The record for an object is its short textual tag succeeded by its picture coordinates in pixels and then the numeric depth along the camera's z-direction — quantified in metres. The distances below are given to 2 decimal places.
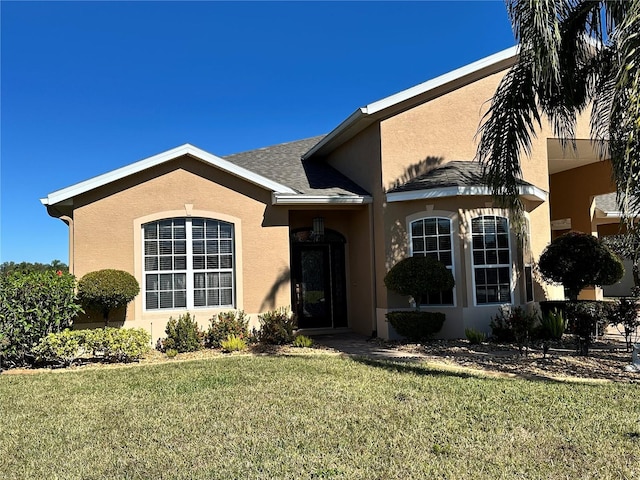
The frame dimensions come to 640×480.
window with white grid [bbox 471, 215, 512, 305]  11.92
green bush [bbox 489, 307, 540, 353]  10.23
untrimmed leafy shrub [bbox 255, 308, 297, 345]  11.52
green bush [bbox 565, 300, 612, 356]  9.23
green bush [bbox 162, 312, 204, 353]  10.96
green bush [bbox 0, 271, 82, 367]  9.41
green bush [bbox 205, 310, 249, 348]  11.45
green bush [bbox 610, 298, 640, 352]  9.41
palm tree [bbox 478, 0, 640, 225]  6.29
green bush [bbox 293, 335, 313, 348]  11.24
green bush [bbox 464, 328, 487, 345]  10.98
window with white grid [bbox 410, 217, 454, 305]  11.98
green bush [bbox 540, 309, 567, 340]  11.16
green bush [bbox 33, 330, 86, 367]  9.52
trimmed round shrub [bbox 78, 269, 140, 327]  10.35
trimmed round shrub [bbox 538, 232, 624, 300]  12.20
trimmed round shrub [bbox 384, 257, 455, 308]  11.06
